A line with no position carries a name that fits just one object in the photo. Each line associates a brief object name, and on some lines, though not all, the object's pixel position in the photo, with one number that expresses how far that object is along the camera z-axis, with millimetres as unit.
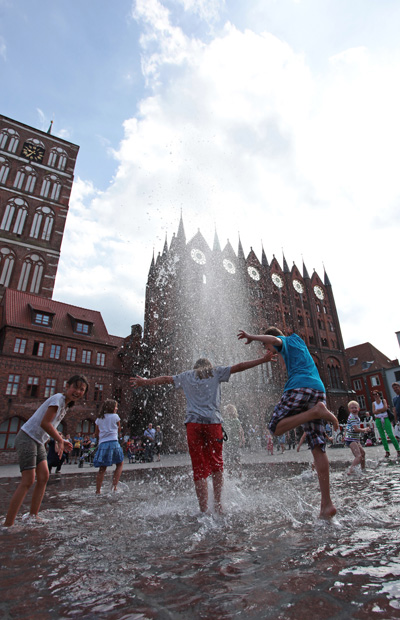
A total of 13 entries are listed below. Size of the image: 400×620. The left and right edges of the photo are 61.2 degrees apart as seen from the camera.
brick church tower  33781
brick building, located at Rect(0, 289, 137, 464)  22575
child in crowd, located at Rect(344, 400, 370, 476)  6082
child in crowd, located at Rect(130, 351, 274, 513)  3363
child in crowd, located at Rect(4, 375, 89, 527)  3350
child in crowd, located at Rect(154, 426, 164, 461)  16263
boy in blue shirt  3025
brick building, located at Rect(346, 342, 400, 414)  47438
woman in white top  8281
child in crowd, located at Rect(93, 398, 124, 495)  5559
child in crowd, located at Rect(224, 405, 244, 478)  7262
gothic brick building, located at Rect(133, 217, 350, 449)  28750
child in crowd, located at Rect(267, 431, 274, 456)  17109
